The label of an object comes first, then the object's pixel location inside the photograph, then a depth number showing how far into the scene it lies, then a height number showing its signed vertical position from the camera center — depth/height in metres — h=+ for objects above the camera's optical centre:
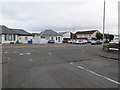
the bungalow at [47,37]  43.31 +1.86
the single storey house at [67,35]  69.34 +4.18
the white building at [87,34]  70.81 +4.91
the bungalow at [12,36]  33.78 +1.76
